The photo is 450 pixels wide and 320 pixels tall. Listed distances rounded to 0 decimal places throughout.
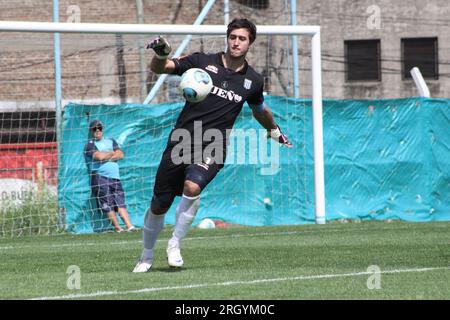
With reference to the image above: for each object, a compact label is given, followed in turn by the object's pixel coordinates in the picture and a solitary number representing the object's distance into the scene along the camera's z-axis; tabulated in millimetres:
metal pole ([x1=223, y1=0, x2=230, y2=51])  22472
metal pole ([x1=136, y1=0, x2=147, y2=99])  20859
